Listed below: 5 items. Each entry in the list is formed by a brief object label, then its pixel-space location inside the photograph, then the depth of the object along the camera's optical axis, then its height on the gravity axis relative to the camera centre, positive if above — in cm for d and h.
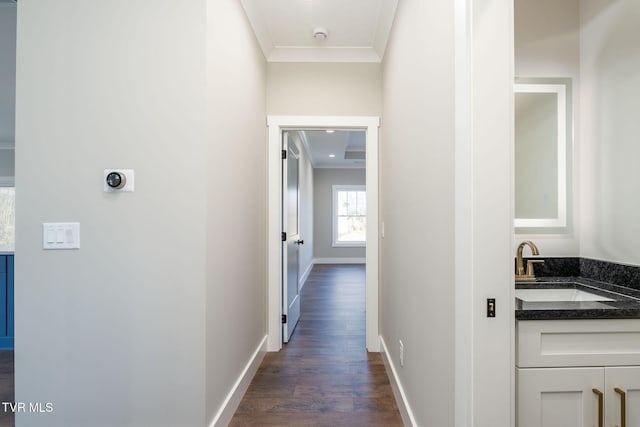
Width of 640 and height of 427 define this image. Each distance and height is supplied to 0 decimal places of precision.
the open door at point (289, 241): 291 -29
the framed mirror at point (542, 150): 173 +36
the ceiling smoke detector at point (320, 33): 249 +151
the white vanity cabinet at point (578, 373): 108 -57
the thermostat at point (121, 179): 145 +17
